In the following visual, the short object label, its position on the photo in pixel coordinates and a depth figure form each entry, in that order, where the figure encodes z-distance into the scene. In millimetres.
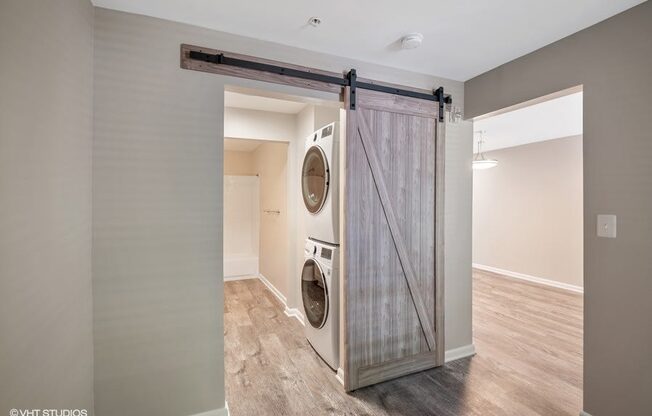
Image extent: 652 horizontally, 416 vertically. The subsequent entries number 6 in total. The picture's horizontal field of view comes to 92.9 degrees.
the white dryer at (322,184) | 2410
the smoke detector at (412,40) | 1934
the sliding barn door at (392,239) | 2225
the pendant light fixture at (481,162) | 4773
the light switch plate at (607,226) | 1743
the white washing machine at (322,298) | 2406
